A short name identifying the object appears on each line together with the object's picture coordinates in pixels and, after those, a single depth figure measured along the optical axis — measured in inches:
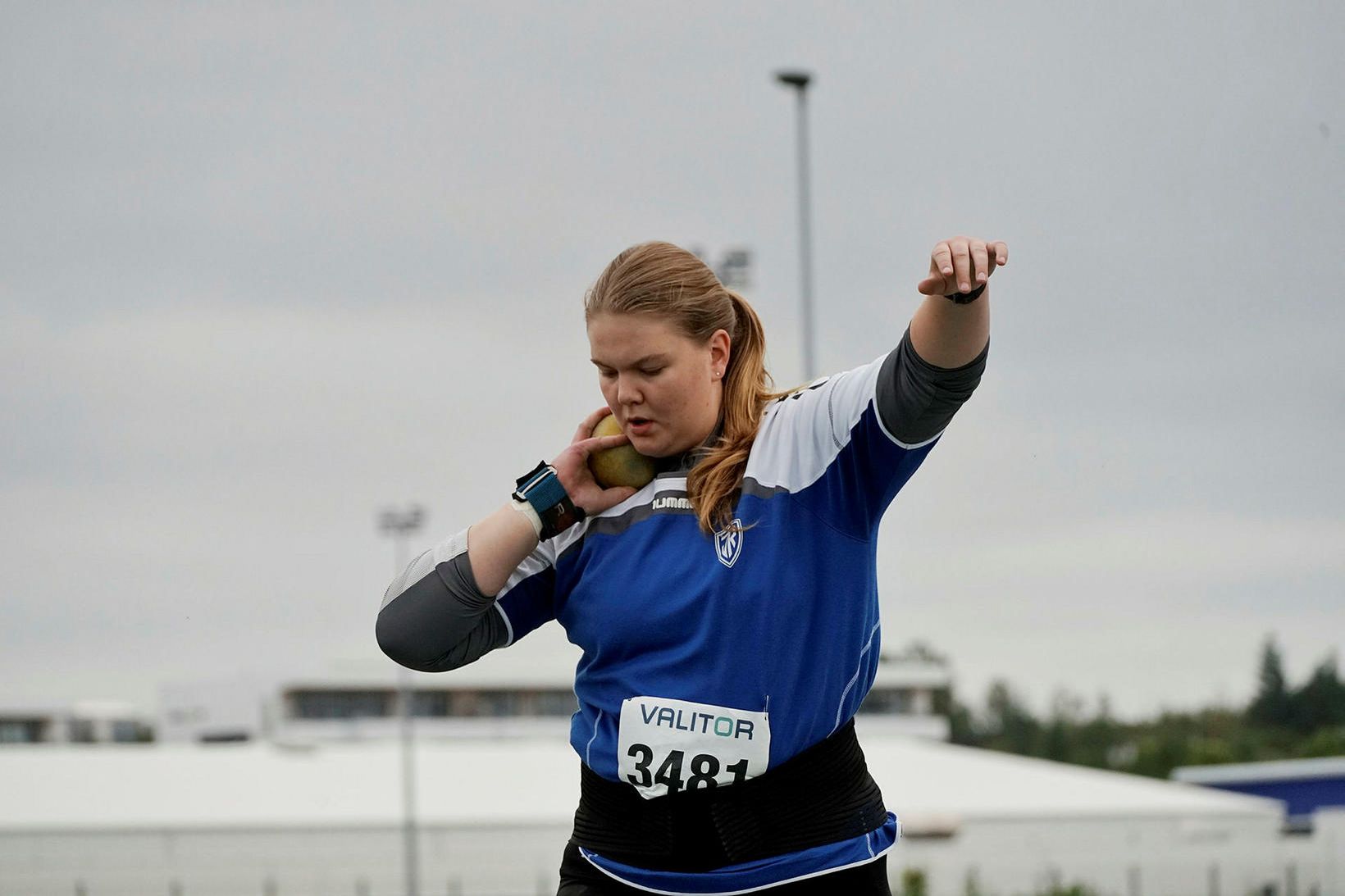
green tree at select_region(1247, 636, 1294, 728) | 3836.1
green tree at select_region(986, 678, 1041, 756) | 3951.3
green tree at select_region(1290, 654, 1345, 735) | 3627.0
